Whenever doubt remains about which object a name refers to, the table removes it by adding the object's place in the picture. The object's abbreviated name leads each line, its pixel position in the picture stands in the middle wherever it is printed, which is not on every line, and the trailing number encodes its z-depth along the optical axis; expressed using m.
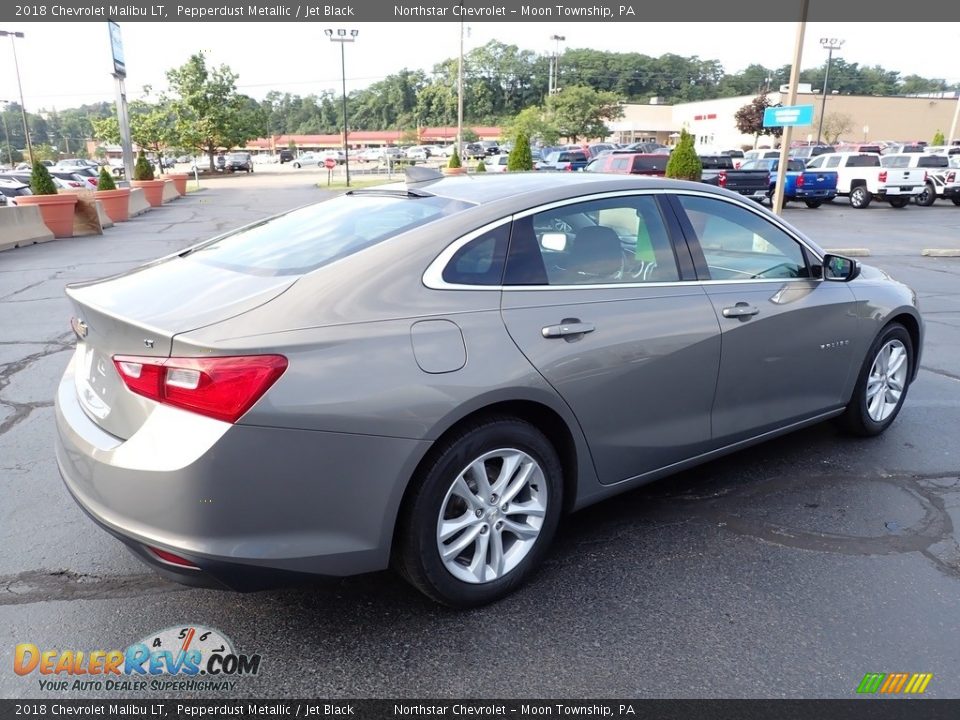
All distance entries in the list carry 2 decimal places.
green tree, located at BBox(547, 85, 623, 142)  66.50
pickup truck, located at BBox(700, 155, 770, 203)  22.64
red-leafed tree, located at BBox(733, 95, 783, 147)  69.44
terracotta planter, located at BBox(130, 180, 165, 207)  26.33
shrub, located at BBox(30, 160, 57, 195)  16.17
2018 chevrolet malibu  2.33
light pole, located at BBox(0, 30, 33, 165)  48.75
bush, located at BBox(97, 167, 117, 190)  20.91
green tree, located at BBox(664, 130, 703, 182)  19.52
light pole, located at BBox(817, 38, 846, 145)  64.94
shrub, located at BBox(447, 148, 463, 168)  32.34
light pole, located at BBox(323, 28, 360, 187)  43.38
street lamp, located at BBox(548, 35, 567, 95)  89.78
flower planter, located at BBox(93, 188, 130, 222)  20.04
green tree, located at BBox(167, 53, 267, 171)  55.68
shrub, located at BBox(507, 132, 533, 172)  22.81
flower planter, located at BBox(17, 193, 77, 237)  15.93
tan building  79.06
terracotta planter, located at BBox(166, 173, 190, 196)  33.28
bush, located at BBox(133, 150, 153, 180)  27.22
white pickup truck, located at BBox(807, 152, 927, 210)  24.86
